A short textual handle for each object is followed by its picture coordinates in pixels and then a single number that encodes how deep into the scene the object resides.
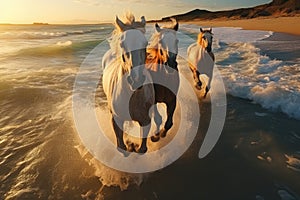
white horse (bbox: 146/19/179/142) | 3.90
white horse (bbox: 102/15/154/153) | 2.82
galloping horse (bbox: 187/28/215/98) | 6.32
